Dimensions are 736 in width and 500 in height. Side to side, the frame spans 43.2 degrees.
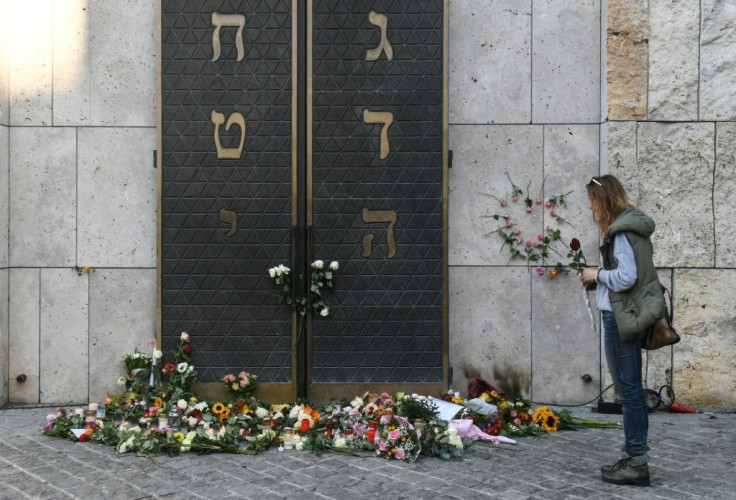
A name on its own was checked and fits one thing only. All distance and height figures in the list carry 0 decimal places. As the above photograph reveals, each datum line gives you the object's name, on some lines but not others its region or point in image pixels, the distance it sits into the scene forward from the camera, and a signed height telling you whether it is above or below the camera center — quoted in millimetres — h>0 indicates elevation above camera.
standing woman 5430 -339
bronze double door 7527 +444
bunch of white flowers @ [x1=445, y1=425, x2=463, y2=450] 6211 -1320
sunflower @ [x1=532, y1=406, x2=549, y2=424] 7062 -1314
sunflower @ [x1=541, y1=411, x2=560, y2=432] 7006 -1359
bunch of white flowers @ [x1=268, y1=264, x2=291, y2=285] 7443 -253
